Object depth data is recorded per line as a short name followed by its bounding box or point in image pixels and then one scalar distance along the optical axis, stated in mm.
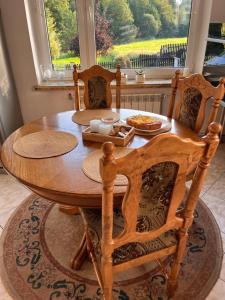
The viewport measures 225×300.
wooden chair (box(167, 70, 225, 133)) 1438
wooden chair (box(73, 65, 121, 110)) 1933
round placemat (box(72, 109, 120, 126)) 1656
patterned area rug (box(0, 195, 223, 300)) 1288
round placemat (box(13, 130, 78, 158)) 1248
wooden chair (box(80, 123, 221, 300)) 706
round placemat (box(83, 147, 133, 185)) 1040
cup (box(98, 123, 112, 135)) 1353
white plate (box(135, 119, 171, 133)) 1437
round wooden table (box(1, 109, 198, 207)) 988
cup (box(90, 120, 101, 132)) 1380
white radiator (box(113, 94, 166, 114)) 2542
